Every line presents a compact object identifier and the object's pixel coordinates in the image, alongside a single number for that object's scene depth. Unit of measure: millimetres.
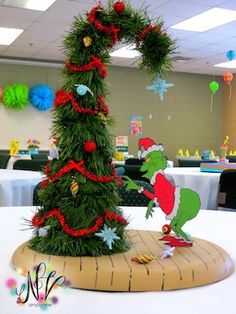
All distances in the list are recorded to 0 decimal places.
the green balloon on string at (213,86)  9166
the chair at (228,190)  2869
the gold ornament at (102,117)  966
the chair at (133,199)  2135
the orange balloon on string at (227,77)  8284
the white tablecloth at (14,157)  6550
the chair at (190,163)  5887
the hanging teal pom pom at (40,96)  10094
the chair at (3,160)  6090
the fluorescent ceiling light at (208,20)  6353
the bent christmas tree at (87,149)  902
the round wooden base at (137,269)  765
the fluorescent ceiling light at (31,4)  5977
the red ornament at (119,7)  970
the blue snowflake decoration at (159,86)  1023
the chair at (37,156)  6977
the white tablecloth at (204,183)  3543
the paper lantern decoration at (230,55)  6988
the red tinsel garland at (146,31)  1000
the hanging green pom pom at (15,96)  9844
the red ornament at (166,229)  1049
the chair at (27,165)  3971
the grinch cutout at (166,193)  938
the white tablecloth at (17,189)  2885
